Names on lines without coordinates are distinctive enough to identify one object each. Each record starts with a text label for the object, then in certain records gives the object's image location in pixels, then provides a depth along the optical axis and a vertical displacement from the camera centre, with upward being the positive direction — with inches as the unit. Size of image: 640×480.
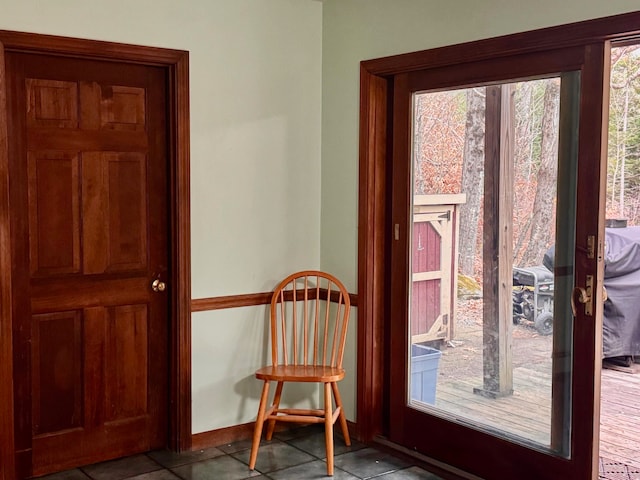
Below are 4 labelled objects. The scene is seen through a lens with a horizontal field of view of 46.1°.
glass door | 120.4 -12.3
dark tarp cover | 215.9 -28.2
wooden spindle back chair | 144.3 -30.4
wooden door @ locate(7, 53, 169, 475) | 132.6 -10.3
